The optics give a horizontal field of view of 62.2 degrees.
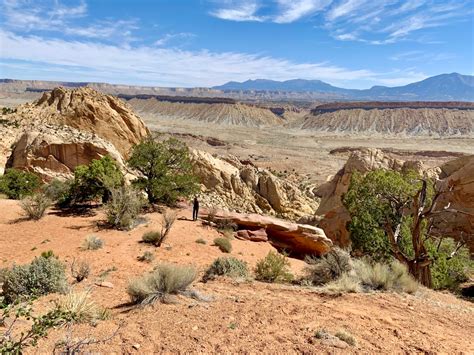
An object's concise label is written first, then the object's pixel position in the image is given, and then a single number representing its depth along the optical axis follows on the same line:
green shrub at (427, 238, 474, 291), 13.08
